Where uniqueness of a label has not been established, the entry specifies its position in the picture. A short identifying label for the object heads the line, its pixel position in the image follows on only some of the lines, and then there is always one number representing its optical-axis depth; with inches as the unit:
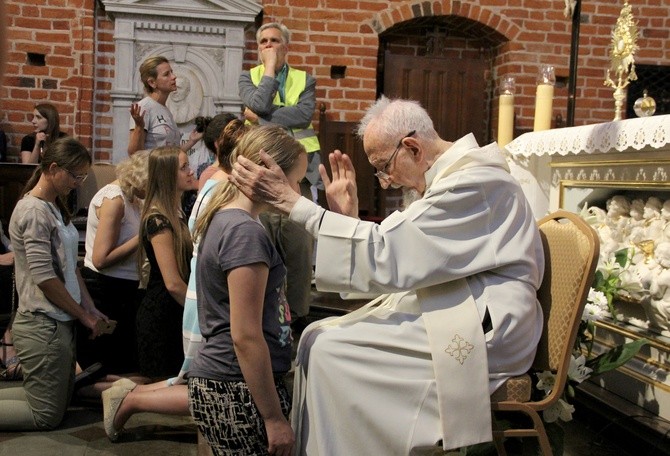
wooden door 287.3
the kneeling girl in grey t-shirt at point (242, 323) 78.7
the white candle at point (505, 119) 165.9
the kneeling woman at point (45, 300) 134.3
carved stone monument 256.4
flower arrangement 93.2
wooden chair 84.0
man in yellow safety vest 184.7
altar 117.3
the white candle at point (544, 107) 161.0
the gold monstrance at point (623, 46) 152.5
